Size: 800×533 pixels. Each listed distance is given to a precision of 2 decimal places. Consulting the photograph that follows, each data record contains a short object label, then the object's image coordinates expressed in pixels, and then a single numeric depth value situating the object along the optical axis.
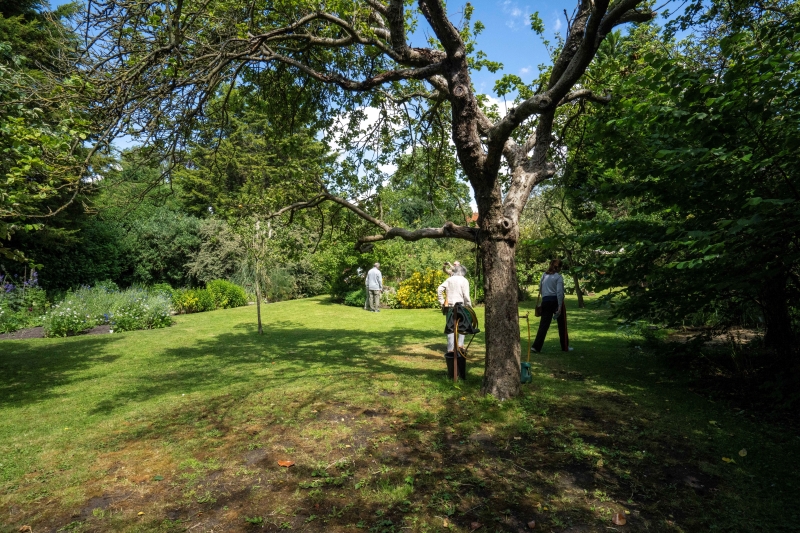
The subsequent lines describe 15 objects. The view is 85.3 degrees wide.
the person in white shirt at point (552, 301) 8.70
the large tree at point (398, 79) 4.54
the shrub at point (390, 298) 19.81
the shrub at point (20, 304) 12.26
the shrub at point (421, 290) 19.29
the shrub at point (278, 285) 22.92
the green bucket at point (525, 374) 6.29
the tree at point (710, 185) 3.98
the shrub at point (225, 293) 19.72
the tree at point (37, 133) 4.48
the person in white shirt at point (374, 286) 17.70
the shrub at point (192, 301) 18.14
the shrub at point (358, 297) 20.09
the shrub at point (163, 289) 18.13
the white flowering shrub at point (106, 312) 12.06
